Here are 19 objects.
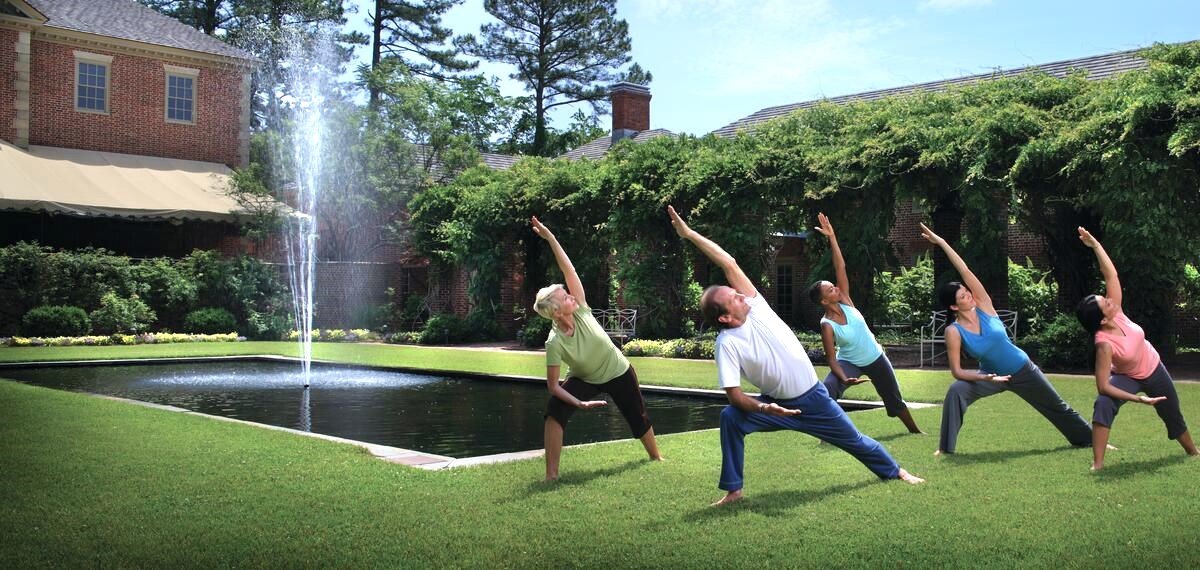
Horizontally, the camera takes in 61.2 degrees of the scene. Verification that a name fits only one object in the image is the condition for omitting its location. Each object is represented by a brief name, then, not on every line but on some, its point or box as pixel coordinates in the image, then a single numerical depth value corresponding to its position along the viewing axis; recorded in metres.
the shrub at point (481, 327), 27.55
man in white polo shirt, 5.63
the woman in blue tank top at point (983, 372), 7.48
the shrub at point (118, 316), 25.98
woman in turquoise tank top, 8.51
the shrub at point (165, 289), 27.58
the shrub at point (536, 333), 24.42
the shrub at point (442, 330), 27.19
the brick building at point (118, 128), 29.11
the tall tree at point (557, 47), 44.66
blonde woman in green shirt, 6.50
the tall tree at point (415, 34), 44.75
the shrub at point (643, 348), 21.56
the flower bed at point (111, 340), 24.00
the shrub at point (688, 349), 20.36
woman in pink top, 6.79
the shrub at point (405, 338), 27.66
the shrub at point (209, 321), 27.86
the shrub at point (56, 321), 24.88
